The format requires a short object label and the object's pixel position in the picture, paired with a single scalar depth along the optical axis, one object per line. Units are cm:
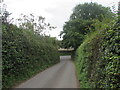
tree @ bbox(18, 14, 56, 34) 1895
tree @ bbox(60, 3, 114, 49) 2492
